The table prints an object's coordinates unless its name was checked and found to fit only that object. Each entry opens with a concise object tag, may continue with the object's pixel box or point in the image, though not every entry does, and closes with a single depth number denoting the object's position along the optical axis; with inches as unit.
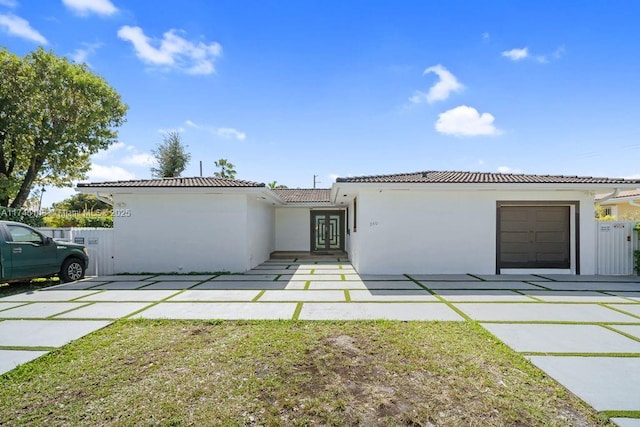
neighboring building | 631.8
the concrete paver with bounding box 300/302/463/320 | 201.2
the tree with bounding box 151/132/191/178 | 1116.5
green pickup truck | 278.4
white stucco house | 369.1
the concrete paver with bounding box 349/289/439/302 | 251.1
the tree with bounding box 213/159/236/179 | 1355.8
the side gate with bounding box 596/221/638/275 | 368.5
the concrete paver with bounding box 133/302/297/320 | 203.5
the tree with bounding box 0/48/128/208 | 637.9
